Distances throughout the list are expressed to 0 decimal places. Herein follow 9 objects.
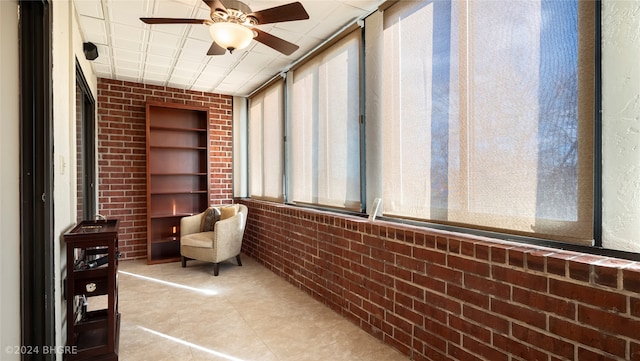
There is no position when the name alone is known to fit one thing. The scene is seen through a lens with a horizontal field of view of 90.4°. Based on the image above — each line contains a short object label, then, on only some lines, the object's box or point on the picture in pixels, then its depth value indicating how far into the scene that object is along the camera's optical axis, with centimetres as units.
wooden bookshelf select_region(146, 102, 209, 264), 495
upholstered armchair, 419
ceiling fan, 214
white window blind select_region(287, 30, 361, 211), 307
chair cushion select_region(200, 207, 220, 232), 478
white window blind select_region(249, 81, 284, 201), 459
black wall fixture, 345
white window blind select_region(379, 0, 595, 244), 155
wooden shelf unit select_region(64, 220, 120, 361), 208
